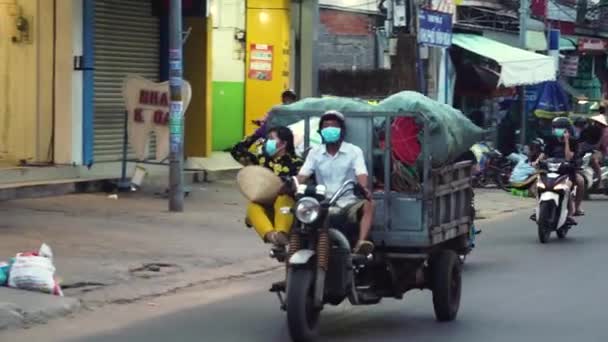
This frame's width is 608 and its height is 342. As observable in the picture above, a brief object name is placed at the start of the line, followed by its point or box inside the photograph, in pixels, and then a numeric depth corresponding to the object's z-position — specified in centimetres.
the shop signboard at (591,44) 3831
